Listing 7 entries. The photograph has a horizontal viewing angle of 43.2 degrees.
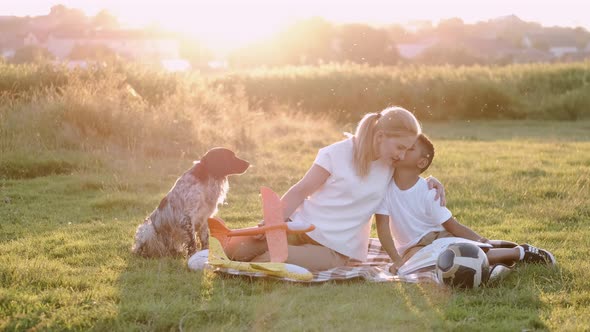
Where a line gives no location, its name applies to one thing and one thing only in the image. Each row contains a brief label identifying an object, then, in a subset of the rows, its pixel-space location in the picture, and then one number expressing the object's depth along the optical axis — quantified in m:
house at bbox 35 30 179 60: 50.51
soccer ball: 5.79
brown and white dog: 7.25
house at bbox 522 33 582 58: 86.12
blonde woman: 6.28
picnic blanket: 6.08
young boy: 6.47
